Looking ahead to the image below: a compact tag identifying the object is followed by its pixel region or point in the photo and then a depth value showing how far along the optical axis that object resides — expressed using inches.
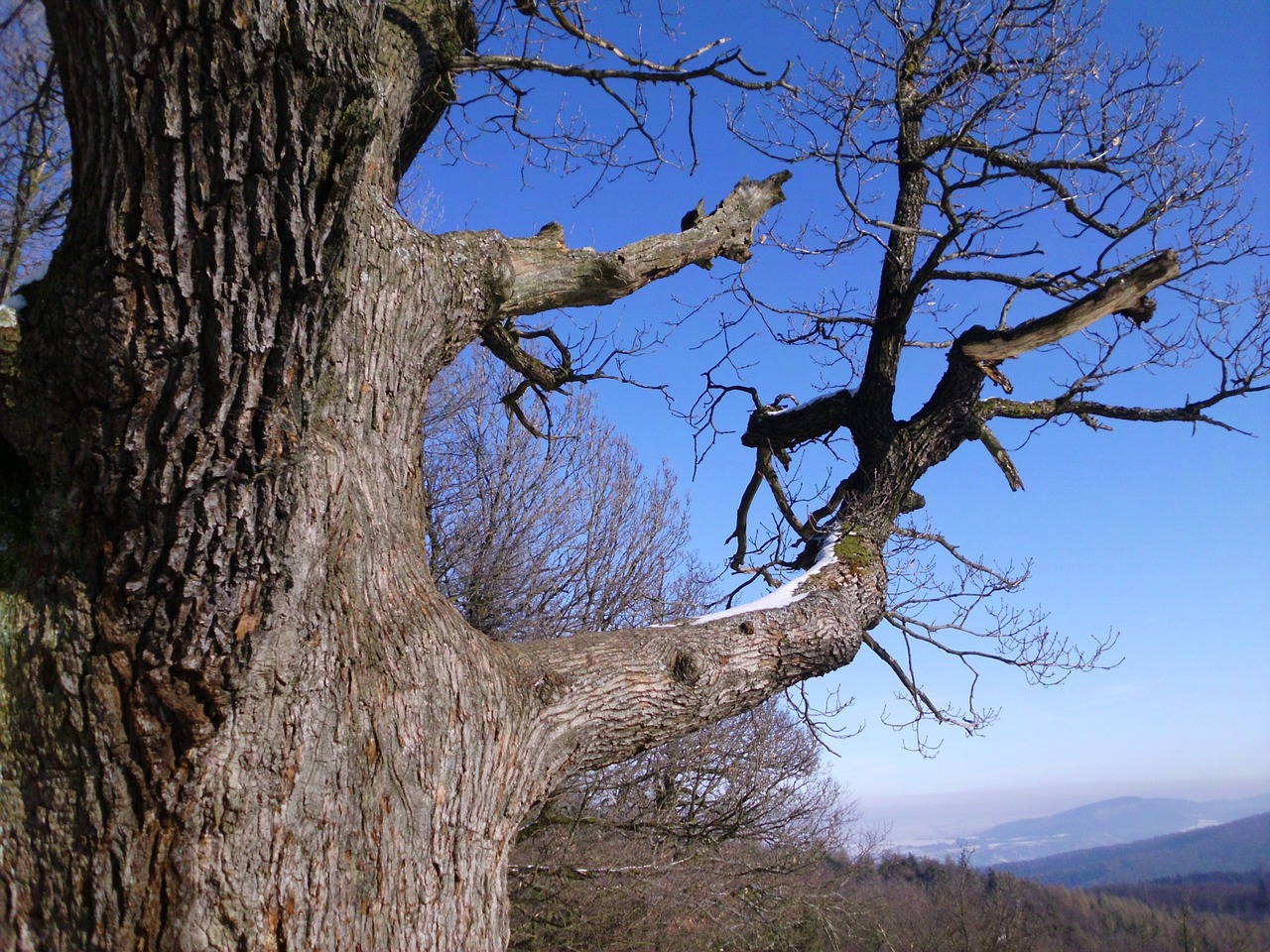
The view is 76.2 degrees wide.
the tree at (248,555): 59.6
